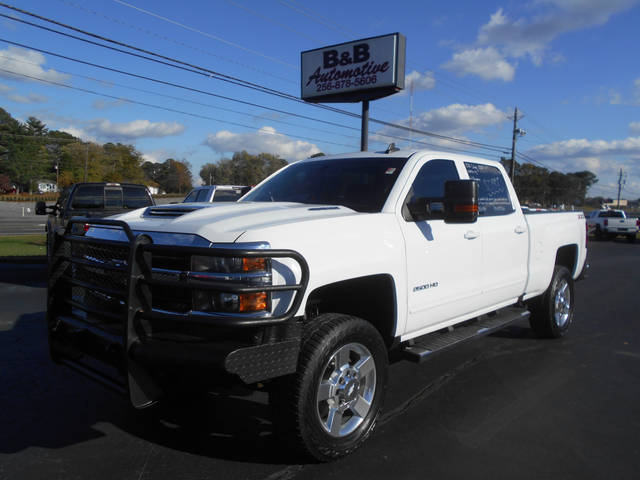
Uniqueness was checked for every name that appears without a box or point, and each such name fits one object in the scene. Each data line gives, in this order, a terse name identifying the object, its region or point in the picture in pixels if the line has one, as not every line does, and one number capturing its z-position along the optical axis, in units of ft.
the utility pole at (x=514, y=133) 147.13
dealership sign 68.03
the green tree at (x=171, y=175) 393.09
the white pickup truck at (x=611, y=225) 86.58
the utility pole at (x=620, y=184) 290.56
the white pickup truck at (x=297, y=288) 8.65
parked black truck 32.58
